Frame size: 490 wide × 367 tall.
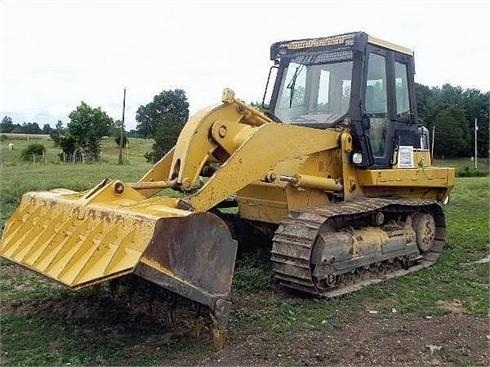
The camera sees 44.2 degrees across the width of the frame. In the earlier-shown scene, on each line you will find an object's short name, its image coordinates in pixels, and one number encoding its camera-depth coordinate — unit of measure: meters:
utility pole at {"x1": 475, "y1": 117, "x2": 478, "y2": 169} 44.46
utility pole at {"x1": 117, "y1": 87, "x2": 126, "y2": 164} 35.70
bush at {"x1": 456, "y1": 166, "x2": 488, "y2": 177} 35.22
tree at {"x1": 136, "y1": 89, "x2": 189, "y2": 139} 54.97
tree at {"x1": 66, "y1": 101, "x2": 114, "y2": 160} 42.65
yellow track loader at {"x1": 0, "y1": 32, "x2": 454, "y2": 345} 4.83
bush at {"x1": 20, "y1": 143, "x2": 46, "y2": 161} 34.91
